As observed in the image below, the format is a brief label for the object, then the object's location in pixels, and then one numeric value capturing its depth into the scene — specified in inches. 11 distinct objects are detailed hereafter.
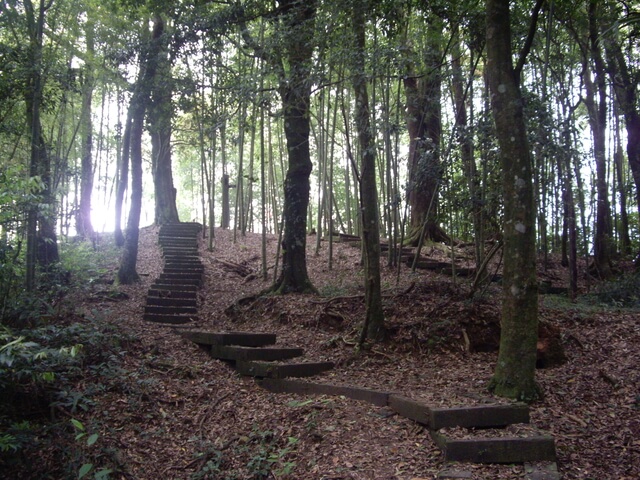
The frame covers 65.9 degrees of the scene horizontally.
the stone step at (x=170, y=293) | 392.5
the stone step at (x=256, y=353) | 251.3
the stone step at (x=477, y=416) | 156.3
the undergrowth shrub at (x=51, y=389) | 160.4
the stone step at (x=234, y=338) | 266.2
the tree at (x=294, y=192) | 330.3
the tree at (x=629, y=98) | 398.9
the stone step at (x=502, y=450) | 143.7
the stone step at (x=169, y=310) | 357.7
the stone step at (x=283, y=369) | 231.9
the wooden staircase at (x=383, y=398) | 144.2
